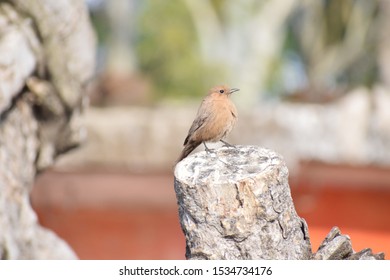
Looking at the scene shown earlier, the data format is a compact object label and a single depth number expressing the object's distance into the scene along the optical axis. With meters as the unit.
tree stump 10.68
